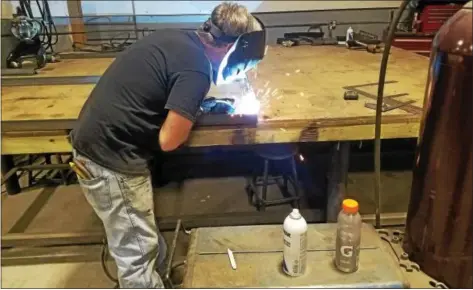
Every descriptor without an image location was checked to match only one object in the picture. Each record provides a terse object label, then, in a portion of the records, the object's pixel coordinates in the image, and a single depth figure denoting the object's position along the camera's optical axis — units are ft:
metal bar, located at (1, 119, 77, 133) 6.01
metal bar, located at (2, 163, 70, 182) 9.40
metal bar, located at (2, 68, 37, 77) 8.74
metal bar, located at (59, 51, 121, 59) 11.09
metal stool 7.79
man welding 4.95
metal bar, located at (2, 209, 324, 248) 7.55
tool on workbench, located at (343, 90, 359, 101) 6.40
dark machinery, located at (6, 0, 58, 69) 9.12
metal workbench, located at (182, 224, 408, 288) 3.68
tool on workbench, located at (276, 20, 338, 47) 11.77
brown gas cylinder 3.21
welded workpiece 5.53
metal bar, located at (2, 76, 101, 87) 8.14
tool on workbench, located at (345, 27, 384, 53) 10.55
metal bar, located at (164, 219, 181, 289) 6.21
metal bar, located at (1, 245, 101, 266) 7.52
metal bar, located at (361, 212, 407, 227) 6.99
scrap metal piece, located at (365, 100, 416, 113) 5.92
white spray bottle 3.63
